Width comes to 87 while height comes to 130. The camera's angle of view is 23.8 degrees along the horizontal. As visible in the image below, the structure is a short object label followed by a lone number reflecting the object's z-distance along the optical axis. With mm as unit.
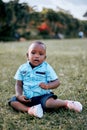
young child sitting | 2459
